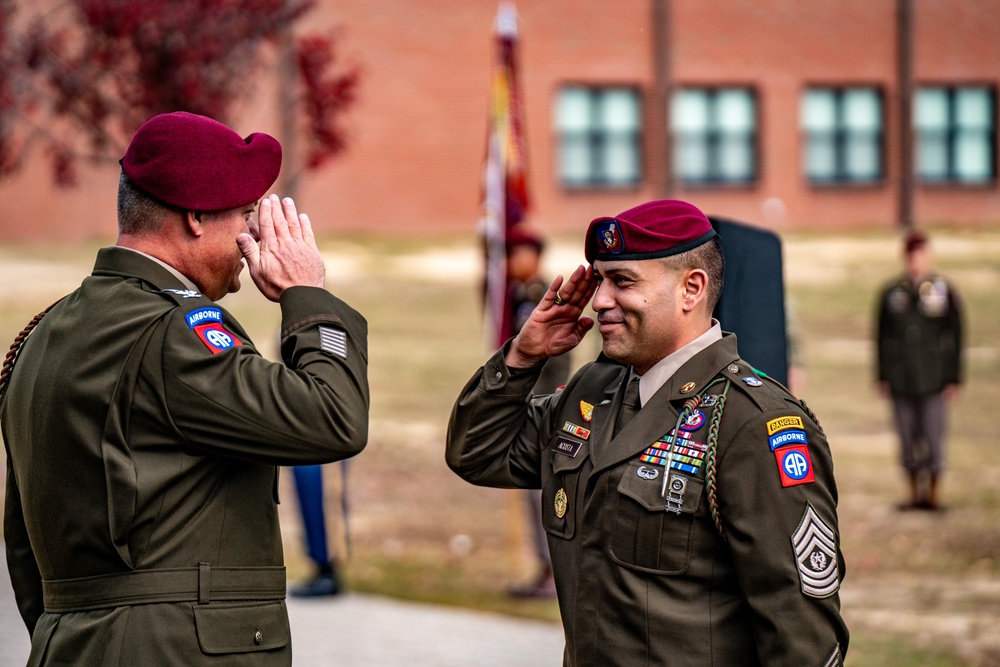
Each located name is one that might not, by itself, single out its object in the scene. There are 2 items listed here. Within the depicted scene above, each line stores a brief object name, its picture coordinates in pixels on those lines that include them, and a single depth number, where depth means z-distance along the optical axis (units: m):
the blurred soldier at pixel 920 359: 21.22
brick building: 46.22
